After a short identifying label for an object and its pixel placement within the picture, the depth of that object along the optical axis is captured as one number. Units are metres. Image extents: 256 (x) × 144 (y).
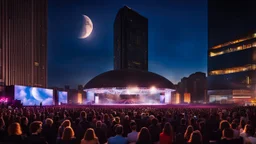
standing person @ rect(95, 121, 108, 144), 9.28
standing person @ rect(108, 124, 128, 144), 7.95
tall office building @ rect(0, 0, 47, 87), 71.25
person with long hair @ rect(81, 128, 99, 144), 6.77
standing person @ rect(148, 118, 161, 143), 9.77
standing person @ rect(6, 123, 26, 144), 7.10
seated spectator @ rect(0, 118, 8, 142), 9.96
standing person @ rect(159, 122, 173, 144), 8.16
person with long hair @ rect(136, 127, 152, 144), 7.17
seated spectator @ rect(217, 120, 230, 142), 9.19
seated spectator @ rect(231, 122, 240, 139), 9.20
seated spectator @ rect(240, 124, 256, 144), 8.29
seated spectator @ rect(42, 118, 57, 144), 9.88
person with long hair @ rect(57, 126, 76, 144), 7.12
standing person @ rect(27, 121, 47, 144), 7.00
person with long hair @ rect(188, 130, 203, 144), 6.79
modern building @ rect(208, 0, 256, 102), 77.50
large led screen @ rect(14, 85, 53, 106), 48.25
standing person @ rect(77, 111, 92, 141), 9.62
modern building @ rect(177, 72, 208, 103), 158.12
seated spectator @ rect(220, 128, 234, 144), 7.28
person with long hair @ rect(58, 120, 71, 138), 9.07
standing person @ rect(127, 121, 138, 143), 8.92
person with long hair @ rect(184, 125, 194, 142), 8.45
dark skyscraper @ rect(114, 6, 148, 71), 157.75
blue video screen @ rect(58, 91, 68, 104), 70.42
